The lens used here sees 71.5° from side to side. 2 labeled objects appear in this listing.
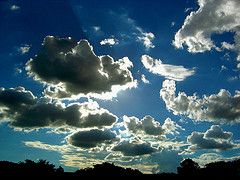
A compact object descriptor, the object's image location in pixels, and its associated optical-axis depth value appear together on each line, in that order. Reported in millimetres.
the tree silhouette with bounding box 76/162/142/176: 68000
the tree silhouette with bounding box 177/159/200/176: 97300
